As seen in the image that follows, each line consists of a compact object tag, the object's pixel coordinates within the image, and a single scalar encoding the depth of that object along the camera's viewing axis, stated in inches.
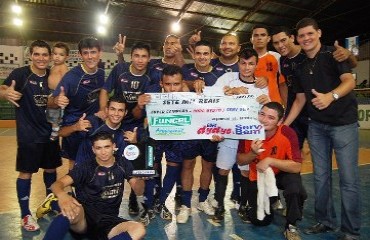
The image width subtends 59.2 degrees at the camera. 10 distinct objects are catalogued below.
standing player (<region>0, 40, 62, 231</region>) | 145.6
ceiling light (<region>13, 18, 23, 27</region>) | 612.7
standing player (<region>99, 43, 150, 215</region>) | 155.3
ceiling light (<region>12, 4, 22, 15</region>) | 549.8
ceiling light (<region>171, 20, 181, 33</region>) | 665.6
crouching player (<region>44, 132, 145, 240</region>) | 107.0
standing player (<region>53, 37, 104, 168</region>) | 149.5
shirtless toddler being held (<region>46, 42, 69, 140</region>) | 147.1
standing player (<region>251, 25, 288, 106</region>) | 166.7
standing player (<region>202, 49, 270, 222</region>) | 148.2
